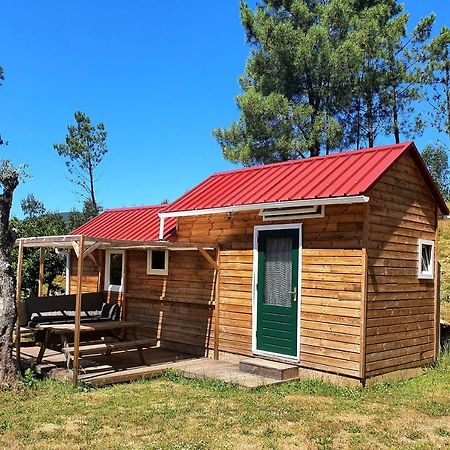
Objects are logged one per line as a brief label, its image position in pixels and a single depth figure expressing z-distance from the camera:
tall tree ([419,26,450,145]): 21.55
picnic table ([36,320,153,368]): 8.73
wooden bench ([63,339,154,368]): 8.54
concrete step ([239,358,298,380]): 8.34
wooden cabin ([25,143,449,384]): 8.11
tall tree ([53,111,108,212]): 29.47
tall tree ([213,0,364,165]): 20.78
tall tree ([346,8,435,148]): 21.17
